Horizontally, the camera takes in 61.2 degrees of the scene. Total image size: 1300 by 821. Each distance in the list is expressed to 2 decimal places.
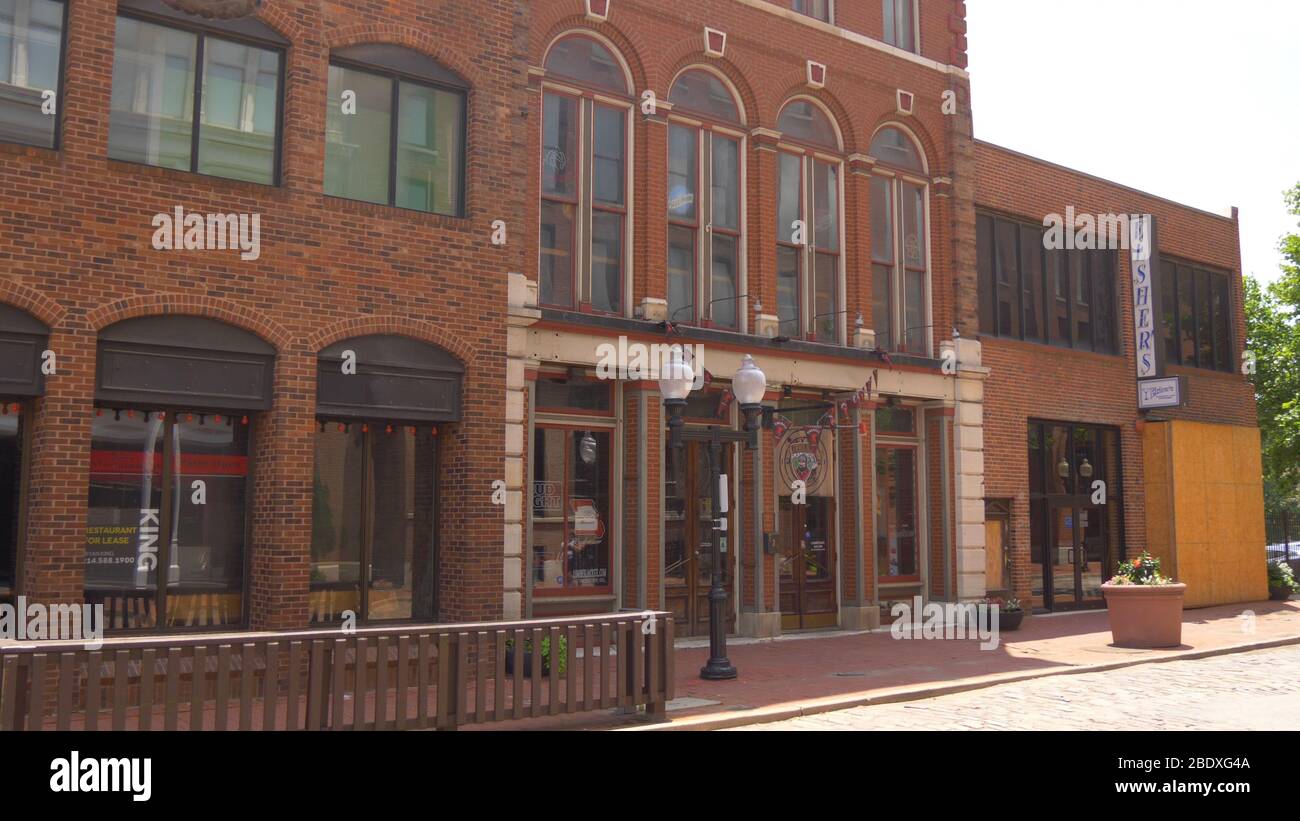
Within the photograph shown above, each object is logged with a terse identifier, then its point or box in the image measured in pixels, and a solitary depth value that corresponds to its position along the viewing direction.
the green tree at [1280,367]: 27.06
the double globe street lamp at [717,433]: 12.20
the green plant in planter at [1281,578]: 24.11
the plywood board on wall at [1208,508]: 22.05
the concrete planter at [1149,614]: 15.34
